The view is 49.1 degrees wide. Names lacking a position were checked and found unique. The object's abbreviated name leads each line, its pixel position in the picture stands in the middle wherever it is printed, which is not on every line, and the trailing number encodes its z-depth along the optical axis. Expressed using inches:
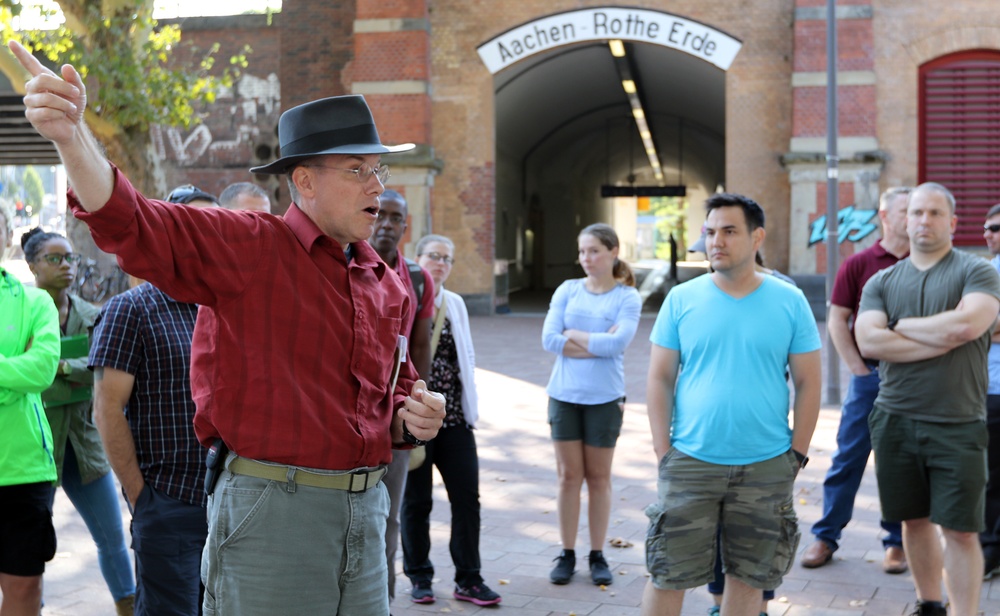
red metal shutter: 821.2
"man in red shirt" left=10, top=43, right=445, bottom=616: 109.4
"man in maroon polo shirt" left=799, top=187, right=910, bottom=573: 243.0
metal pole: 506.3
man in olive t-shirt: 193.0
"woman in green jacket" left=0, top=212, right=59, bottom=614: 164.4
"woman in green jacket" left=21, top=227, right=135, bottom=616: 201.5
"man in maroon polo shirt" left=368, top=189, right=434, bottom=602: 204.5
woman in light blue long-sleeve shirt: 240.8
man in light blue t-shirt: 170.4
